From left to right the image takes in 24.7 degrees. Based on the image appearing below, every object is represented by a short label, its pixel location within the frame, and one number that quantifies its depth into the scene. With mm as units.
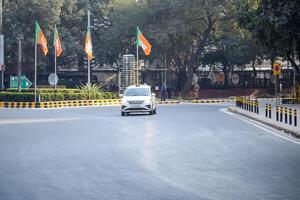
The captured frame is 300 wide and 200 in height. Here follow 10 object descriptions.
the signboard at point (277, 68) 36500
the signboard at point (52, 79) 56594
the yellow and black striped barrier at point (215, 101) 63284
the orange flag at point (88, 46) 57872
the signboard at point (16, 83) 59906
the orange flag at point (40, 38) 52188
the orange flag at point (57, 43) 55088
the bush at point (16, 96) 50688
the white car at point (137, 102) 36062
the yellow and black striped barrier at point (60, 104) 49456
